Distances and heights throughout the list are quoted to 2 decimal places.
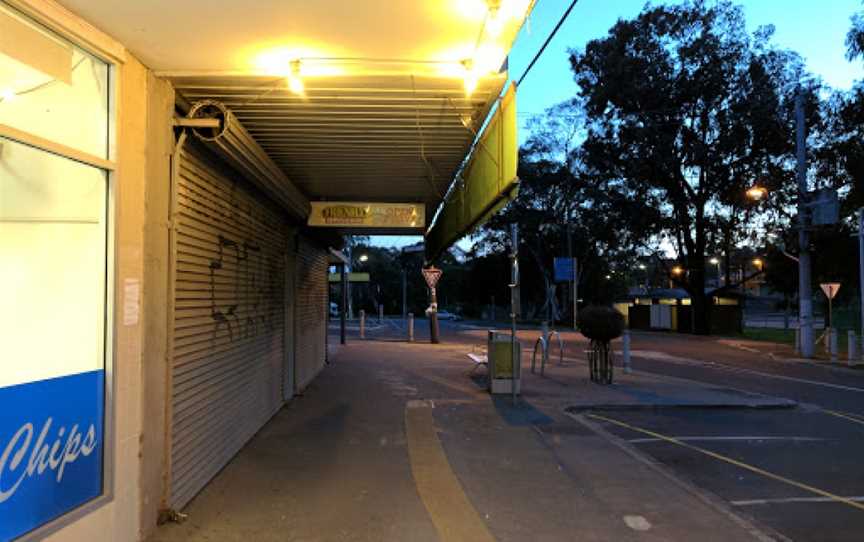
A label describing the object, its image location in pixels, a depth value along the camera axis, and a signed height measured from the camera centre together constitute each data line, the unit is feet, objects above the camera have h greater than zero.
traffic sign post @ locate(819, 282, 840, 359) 66.03 -0.29
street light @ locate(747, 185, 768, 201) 79.37 +12.30
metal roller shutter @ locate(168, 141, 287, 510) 17.69 -1.00
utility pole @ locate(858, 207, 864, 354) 64.18 +5.86
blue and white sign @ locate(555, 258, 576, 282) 142.92 +4.76
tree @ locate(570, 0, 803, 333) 100.73 +28.47
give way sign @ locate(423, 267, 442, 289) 75.15 +1.84
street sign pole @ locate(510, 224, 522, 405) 33.40 +0.53
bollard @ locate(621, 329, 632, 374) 50.26 -4.98
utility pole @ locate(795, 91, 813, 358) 69.72 +4.03
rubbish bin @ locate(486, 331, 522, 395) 38.63 -4.69
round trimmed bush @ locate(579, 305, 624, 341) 41.81 -2.18
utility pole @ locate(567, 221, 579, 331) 143.81 +10.11
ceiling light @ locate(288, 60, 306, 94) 16.10 +5.51
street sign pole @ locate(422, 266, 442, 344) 75.24 -1.09
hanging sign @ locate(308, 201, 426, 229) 37.24 +4.50
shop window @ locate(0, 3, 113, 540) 11.84 +0.29
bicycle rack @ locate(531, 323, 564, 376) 49.42 -4.56
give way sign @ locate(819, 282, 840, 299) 69.05 +0.04
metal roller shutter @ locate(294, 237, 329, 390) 40.09 -1.47
